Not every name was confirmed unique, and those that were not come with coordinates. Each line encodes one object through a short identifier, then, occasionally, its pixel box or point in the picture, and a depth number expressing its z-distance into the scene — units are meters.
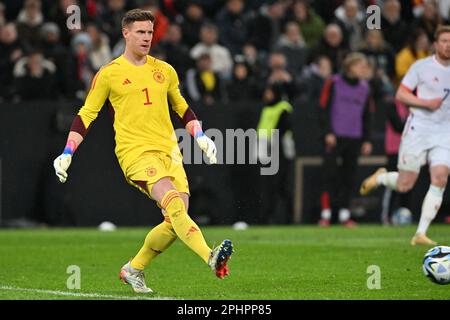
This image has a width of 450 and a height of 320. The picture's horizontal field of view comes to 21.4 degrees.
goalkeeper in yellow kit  10.05
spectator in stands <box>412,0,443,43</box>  20.86
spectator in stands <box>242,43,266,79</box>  20.67
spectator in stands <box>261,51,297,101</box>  19.47
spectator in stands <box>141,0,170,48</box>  20.65
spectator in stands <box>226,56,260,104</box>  20.14
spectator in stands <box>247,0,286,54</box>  21.75
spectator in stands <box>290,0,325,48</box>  22.02
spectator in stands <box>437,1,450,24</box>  22.03
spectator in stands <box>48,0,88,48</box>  20.38
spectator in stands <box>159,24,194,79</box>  20.08
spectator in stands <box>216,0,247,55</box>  21.73
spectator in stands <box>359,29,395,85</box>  20.75
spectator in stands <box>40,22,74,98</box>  19.45
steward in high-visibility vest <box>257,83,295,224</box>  19.34
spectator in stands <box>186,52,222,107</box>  19.72
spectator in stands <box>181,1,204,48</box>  21.36
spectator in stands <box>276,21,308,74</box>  21.09
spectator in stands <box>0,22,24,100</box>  19.41
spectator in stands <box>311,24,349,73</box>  20.92
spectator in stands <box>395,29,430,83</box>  19.36
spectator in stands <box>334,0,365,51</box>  21.33
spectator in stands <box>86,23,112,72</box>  19.62
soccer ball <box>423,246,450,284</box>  10.07
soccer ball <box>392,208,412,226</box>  19.28
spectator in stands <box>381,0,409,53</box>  21.52
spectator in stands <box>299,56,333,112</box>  20.44
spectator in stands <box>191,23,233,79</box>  20.41
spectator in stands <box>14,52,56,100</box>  19.06
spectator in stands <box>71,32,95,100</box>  19.45
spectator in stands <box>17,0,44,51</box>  19.94
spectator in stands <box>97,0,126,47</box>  20.62
